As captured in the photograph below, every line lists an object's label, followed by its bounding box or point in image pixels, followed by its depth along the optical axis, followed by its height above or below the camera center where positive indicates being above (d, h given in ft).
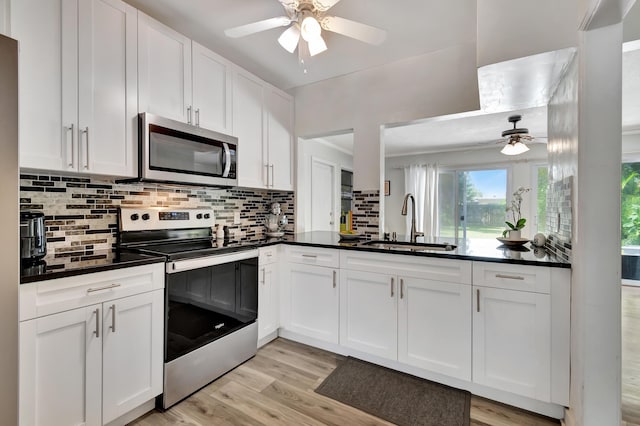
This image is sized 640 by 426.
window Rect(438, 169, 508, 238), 18.33 +0.58
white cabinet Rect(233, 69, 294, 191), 8.63 +2.52
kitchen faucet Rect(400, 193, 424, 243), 8.54 -0.47
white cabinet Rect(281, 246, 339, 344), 7.80 -2.32
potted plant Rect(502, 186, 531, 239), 7.28 -0.47
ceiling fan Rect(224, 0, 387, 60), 5.54 +3.67
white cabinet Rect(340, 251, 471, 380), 6.20 -2.28
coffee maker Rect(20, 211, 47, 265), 4.65 -0.46
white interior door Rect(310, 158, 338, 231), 14.65 +0.83
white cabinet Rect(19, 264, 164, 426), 4.13 -2.22
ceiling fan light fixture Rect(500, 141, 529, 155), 11.76 +2.57
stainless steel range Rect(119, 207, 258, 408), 5.81 -1.90
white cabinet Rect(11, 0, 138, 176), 4.76 +2.27
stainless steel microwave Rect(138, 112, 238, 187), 6.19 +1.34
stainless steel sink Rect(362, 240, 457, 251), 7.50 -0.94
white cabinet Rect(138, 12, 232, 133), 6.37 +3.19
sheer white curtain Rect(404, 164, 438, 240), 19.90 +1.09
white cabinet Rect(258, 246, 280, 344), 7.98 -2.32
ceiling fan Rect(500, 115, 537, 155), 11.59 +2.90
